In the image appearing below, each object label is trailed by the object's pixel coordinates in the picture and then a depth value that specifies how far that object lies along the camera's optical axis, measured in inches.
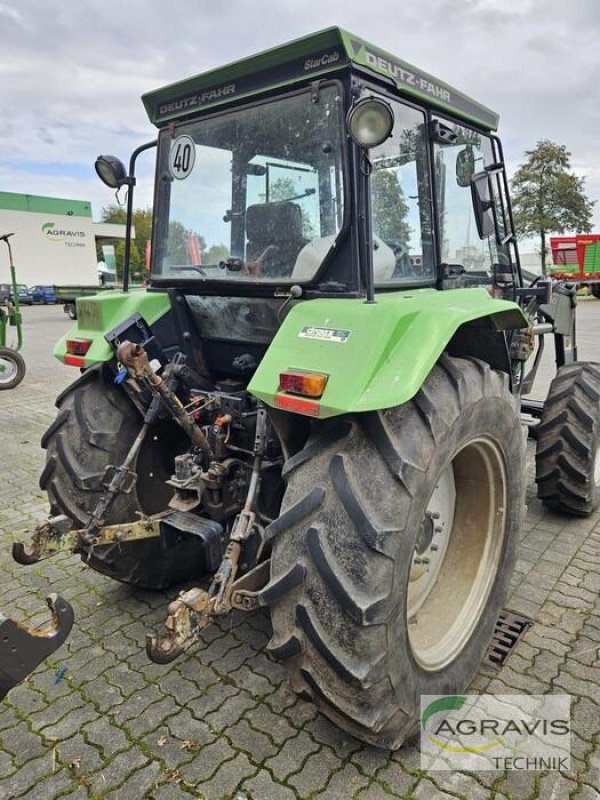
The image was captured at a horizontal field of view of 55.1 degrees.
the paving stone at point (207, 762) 78.3
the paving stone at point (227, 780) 75.7
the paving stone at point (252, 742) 81.7
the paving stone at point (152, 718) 87.0
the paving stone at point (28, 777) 77.2
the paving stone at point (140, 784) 76.3
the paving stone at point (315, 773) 76.1
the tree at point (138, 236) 1208.2
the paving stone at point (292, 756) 79.0
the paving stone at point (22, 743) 83.0
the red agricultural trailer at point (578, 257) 813.9
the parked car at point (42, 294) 1088.2
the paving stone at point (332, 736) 82.5
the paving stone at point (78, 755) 80.9
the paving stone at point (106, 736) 83.9
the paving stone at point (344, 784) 75.2
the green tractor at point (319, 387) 70.6
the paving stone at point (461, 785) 74.8
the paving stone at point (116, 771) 77.7
